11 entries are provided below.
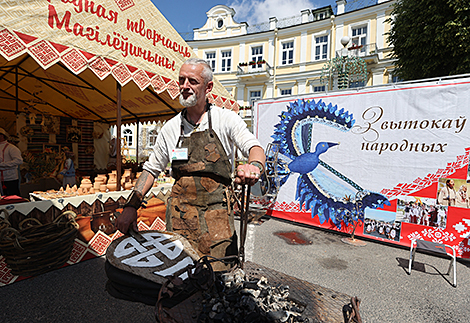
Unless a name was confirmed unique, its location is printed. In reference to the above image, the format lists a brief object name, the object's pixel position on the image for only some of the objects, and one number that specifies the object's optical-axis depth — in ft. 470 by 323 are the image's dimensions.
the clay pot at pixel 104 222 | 12.14
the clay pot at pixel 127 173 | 15.80
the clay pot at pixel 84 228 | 11.48
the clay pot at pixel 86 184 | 12.82
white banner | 13.08
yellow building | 57.11
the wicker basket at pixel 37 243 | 9.05
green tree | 25.39
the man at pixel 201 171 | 5.66
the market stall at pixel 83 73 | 9.71
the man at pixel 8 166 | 13.70
